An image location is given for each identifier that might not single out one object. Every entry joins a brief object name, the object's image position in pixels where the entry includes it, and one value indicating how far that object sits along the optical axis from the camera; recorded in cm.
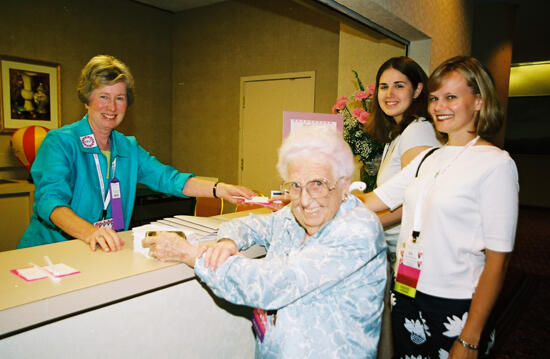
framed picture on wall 462
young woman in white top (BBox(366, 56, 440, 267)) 179
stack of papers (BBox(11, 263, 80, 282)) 101
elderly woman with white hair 101
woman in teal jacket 153
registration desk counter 91
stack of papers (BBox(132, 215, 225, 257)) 131
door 518
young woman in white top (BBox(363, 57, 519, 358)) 125
